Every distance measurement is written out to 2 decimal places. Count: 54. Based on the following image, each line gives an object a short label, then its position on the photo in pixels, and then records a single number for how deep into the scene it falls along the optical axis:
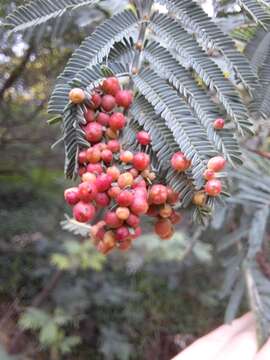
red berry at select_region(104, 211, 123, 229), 0.11
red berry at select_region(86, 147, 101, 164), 0.11
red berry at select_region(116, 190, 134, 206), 0.11
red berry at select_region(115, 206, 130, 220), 0.11
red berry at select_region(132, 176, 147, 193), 0.11
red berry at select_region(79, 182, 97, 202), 0.11
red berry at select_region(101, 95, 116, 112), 0.12
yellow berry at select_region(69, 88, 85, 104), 0.11
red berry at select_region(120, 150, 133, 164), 0.11
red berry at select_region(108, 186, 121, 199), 0.11
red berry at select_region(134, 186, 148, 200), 0.11
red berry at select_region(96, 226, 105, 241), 0.12
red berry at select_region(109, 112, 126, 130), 0.12
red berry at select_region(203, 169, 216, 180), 0.11
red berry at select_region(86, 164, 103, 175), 0.11
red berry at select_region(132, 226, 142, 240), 0.12
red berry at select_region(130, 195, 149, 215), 0.11
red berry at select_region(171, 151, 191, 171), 0.11
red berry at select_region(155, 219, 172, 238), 0.12
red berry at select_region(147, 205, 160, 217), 0.12
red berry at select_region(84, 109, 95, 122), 0.12
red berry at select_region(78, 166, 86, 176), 0.12
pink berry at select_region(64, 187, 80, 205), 0.11
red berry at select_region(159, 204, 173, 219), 0.12
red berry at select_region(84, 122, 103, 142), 0.12
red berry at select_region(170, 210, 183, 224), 0.12
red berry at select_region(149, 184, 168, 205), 0.11
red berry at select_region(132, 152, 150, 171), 0.11
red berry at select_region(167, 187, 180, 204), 0.12
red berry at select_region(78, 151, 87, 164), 0.12
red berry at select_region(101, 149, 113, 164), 0.11
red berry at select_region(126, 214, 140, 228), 0.11
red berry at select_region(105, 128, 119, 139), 0.12
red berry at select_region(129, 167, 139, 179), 0.11
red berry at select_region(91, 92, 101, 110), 0.12
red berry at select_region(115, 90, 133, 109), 0.12
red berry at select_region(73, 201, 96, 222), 0.11
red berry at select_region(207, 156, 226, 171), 0.12
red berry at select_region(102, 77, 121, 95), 0.12
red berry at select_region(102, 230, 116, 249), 0.12
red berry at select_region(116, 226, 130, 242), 0.11
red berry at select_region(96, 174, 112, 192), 0.11
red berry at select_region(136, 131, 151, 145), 0.12
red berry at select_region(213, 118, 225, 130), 0.12
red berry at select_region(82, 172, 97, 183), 0.11
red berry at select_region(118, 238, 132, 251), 0.12
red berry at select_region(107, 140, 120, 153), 0.12
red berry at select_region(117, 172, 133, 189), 0.11
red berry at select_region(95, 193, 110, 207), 0.11
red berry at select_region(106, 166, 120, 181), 0.11
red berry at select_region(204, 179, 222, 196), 0.11
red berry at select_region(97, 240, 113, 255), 0.12
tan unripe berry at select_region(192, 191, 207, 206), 0.12
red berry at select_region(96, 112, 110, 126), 0.12
